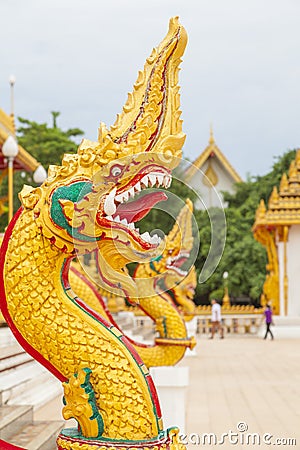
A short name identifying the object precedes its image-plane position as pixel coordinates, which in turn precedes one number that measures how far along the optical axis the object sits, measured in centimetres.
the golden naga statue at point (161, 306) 477
